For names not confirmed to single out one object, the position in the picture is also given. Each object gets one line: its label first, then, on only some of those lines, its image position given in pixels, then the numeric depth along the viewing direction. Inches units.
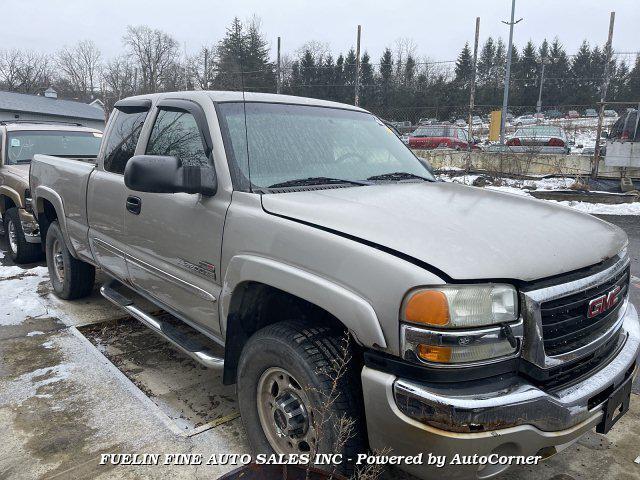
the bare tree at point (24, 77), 2070.7
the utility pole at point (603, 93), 454.0
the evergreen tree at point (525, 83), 890.1
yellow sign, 719.7
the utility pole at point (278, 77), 548.4
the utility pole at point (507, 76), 673.6
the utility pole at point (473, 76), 521.7
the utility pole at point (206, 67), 330.6
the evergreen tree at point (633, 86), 569.5
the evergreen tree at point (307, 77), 677.3
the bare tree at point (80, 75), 2372.5
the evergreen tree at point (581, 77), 672.6
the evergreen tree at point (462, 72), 661.3
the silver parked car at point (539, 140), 607.5
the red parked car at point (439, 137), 814.0
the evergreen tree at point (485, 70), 675.6
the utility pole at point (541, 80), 691.4
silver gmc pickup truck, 71.9
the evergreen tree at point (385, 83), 722.2
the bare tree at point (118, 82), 1787.2
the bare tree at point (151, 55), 1680.4
